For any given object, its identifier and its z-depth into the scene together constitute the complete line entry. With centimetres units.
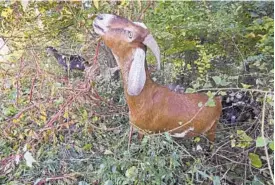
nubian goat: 99
